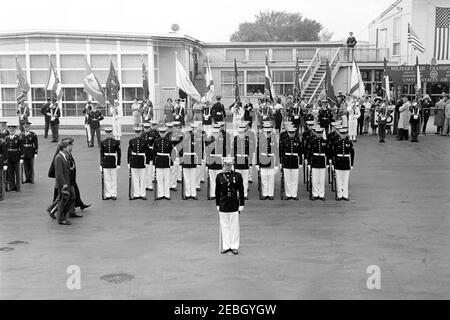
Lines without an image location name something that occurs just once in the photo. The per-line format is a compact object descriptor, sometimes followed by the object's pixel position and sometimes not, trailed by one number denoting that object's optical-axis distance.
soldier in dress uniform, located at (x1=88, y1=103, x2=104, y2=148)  23.12
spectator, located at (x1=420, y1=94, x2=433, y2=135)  26.47
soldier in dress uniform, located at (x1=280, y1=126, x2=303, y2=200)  14.39
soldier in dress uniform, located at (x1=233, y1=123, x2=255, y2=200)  14.16
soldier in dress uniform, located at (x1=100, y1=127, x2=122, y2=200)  14.31
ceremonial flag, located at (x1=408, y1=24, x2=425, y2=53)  27.09
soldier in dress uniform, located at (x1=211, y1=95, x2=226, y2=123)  24.20
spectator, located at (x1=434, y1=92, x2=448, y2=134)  26.25
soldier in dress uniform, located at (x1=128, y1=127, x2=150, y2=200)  14.33
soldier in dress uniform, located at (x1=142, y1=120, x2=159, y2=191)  14.97
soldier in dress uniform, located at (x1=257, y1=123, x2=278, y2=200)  14.36
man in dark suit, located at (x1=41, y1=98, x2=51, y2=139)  24.88
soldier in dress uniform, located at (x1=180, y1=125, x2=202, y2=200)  14.46
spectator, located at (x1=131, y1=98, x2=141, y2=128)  26.23
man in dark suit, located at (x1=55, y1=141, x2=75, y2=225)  12.07
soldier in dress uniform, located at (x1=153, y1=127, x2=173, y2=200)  14.34
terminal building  29.36
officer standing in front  9.95
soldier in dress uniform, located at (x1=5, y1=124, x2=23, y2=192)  15.58
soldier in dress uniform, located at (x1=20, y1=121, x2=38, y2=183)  16.28
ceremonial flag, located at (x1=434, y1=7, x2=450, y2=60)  33.50
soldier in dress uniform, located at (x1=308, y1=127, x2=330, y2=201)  14.21
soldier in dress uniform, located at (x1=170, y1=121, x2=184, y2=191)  15.20
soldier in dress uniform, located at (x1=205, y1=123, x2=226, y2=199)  14.44
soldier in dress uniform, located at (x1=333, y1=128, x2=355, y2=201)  14.12
